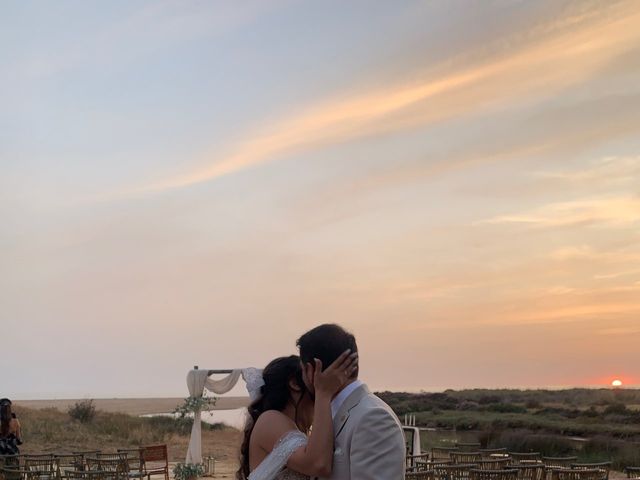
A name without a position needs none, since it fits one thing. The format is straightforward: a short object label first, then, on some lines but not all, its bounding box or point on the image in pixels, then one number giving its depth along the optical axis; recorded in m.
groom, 2.02
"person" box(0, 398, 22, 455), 10.98
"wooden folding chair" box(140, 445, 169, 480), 11.42
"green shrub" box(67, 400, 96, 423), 26.35
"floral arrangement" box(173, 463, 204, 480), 12.23
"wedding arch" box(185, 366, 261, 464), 13.80
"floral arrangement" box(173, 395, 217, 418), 13.79
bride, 2.13
